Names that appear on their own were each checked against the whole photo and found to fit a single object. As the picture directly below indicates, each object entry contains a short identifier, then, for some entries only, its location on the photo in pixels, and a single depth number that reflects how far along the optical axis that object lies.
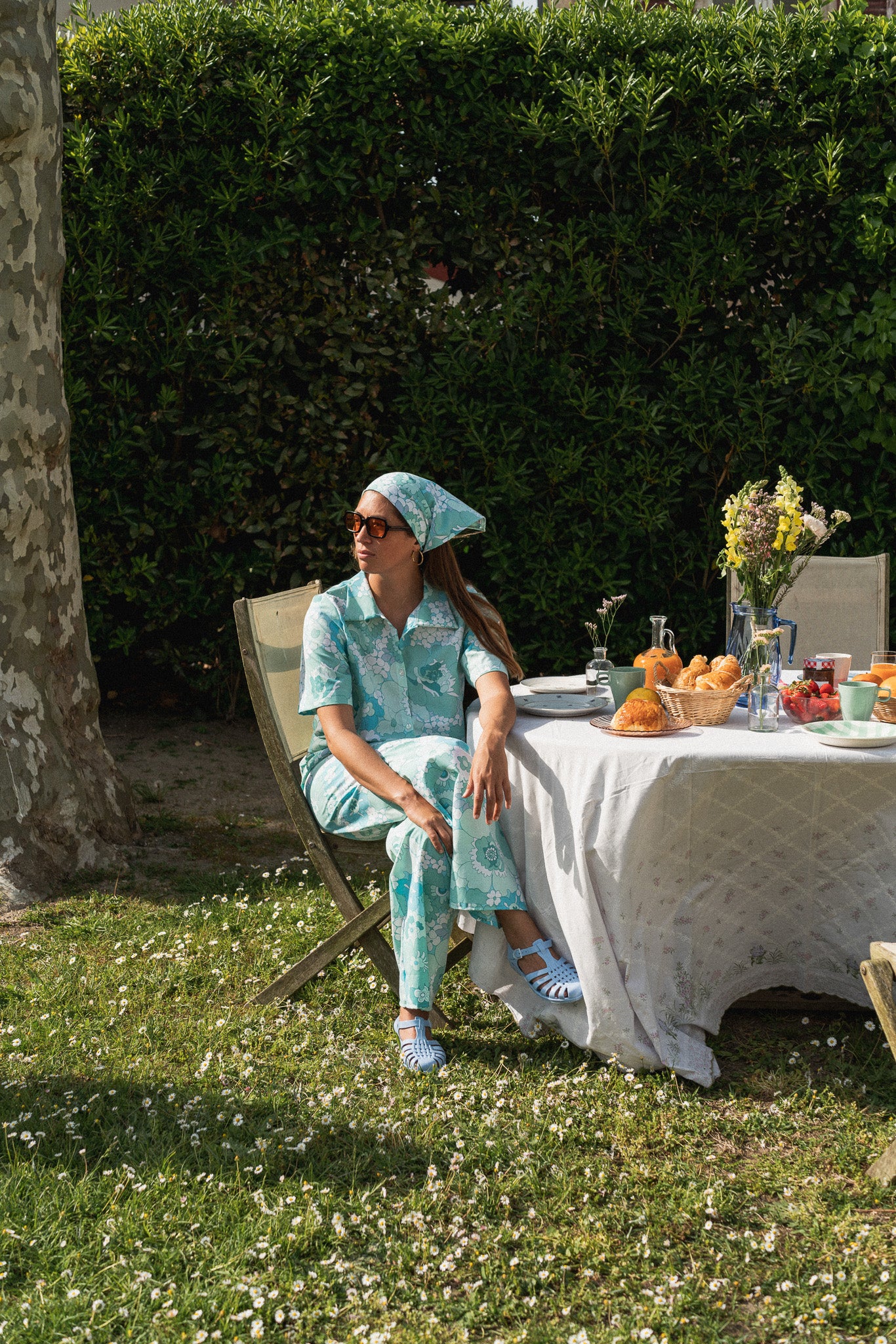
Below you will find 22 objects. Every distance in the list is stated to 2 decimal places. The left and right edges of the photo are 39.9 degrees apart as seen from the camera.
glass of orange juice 3.53
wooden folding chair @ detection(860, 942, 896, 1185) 2.74
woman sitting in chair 3.35
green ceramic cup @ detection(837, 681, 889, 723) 3.26
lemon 3.30
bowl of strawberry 3.38
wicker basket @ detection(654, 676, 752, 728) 3.34
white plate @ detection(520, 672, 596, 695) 3.89
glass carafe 3.58
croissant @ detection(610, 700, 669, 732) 3.25
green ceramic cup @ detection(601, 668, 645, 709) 3.46
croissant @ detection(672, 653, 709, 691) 3.44
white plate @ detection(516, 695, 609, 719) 3.57
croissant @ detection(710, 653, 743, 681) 3.42
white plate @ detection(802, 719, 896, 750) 3.09
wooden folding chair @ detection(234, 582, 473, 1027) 3.64
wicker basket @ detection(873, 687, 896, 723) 3.32
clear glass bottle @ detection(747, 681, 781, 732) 3.30
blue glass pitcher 3.43
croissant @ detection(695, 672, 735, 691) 3.36
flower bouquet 3.39
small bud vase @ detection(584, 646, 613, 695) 3.83
